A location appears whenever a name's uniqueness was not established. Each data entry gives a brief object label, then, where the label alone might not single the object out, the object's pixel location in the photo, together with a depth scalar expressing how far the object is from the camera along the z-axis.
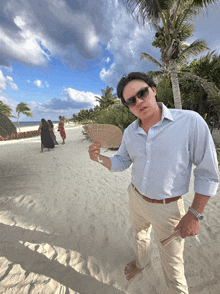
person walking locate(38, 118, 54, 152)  7.84
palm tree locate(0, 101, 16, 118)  21.79
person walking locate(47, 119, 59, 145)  8.44
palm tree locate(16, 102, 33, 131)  26.56
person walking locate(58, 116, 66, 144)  9.24
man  0.96
